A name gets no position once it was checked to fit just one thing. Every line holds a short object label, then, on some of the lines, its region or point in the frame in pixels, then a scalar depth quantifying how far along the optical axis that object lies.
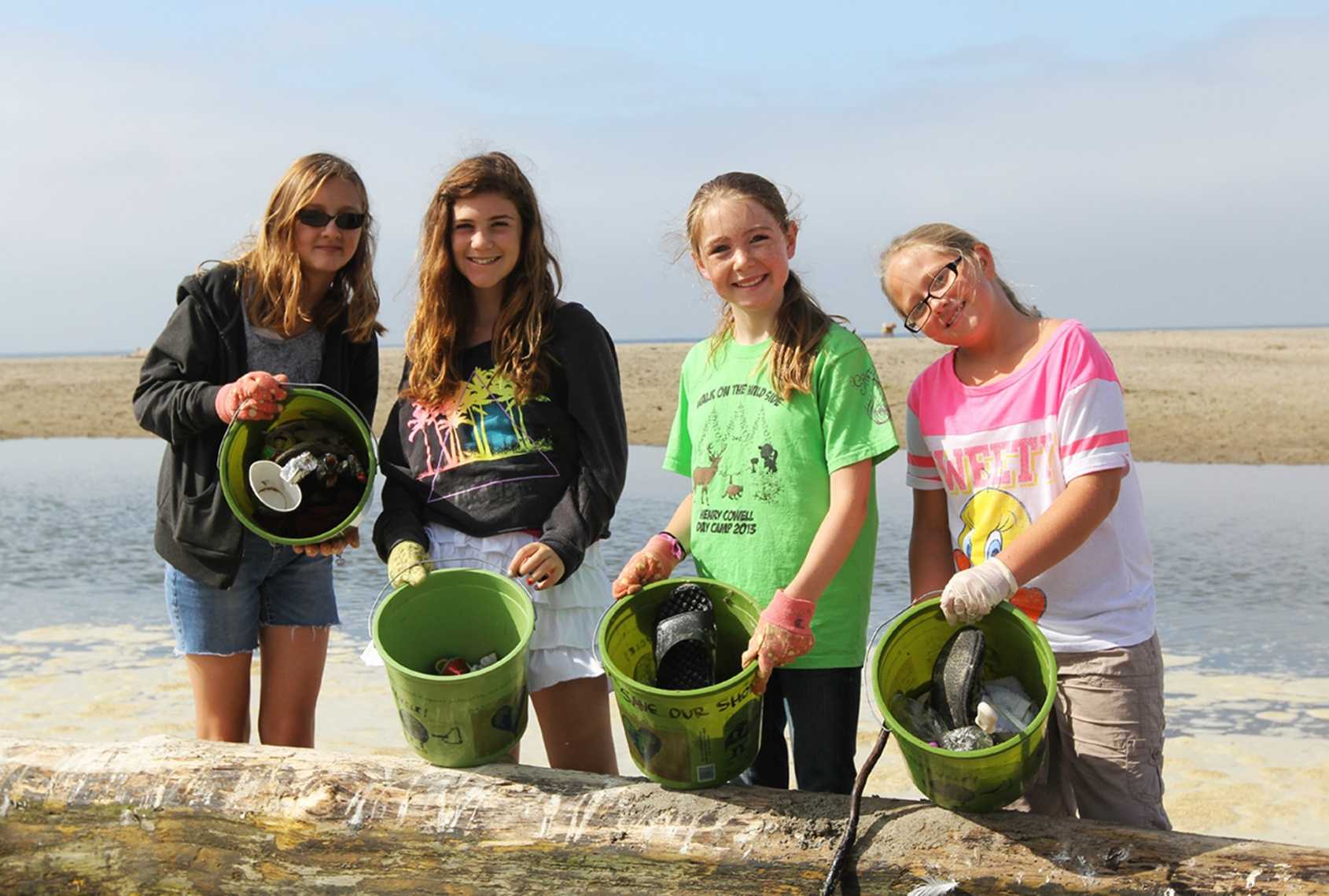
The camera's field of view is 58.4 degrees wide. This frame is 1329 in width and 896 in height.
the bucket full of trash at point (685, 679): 2.61
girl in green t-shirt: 2.80
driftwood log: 2.55
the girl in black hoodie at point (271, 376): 3.24
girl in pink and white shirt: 2.59
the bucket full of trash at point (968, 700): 2.47
